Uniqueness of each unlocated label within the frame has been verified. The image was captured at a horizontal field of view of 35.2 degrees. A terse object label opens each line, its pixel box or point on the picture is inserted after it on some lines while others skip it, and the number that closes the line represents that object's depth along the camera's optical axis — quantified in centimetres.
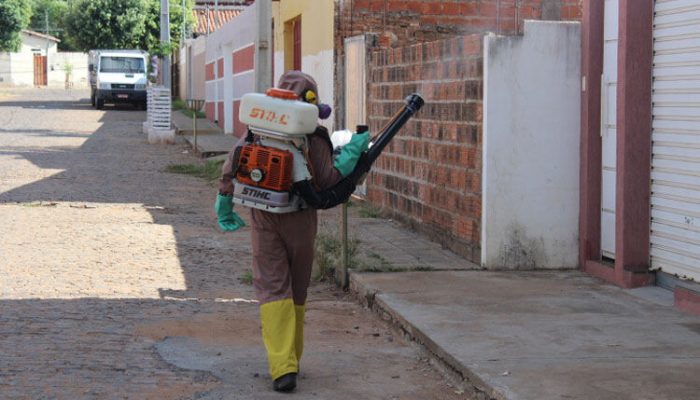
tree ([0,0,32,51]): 7106
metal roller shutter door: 764
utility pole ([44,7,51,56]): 8769
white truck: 4581
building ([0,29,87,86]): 8281
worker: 593
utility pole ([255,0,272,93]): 1250
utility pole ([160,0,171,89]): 3103
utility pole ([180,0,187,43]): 5409
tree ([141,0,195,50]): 5894
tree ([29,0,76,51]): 10600
